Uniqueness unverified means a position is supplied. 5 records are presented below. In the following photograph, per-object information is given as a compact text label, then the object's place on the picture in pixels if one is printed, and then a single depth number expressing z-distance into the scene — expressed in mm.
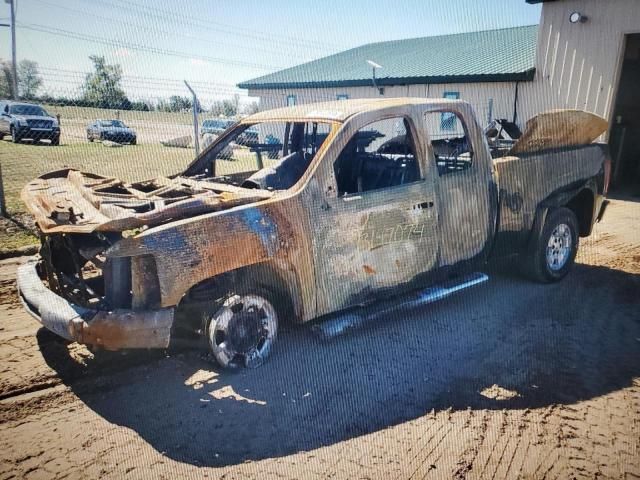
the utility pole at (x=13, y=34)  16120
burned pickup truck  3193
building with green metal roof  14062
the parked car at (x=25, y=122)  17906
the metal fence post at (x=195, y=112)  9247
